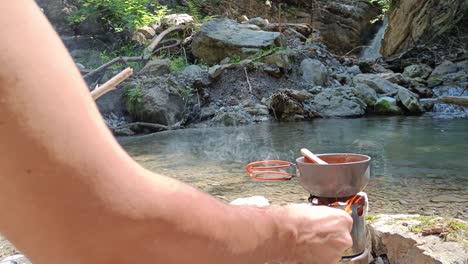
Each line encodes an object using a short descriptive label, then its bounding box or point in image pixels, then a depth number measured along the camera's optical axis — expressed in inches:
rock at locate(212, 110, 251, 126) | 320.5
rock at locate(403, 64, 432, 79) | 421.1
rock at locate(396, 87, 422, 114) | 327.9
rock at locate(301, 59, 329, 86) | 389.1
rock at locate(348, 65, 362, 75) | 425.8
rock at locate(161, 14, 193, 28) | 472.7
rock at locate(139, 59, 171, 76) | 377.6
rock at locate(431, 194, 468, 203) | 105.5
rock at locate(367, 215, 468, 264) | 60.1
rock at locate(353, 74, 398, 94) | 366.0
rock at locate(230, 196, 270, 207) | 49.1
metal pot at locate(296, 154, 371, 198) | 47.5
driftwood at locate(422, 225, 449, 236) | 65.7
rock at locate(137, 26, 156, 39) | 492.2
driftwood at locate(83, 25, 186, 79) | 362.3
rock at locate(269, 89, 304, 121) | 327.9
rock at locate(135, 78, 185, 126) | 331.0
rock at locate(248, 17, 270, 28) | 491.1
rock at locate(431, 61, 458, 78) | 412.2
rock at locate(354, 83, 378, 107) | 345.4
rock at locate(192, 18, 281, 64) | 405.1
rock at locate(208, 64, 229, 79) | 372.4
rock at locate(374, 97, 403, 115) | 331.6
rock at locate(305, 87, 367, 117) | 330.3
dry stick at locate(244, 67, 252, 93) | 369.1
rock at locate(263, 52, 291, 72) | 388.8
